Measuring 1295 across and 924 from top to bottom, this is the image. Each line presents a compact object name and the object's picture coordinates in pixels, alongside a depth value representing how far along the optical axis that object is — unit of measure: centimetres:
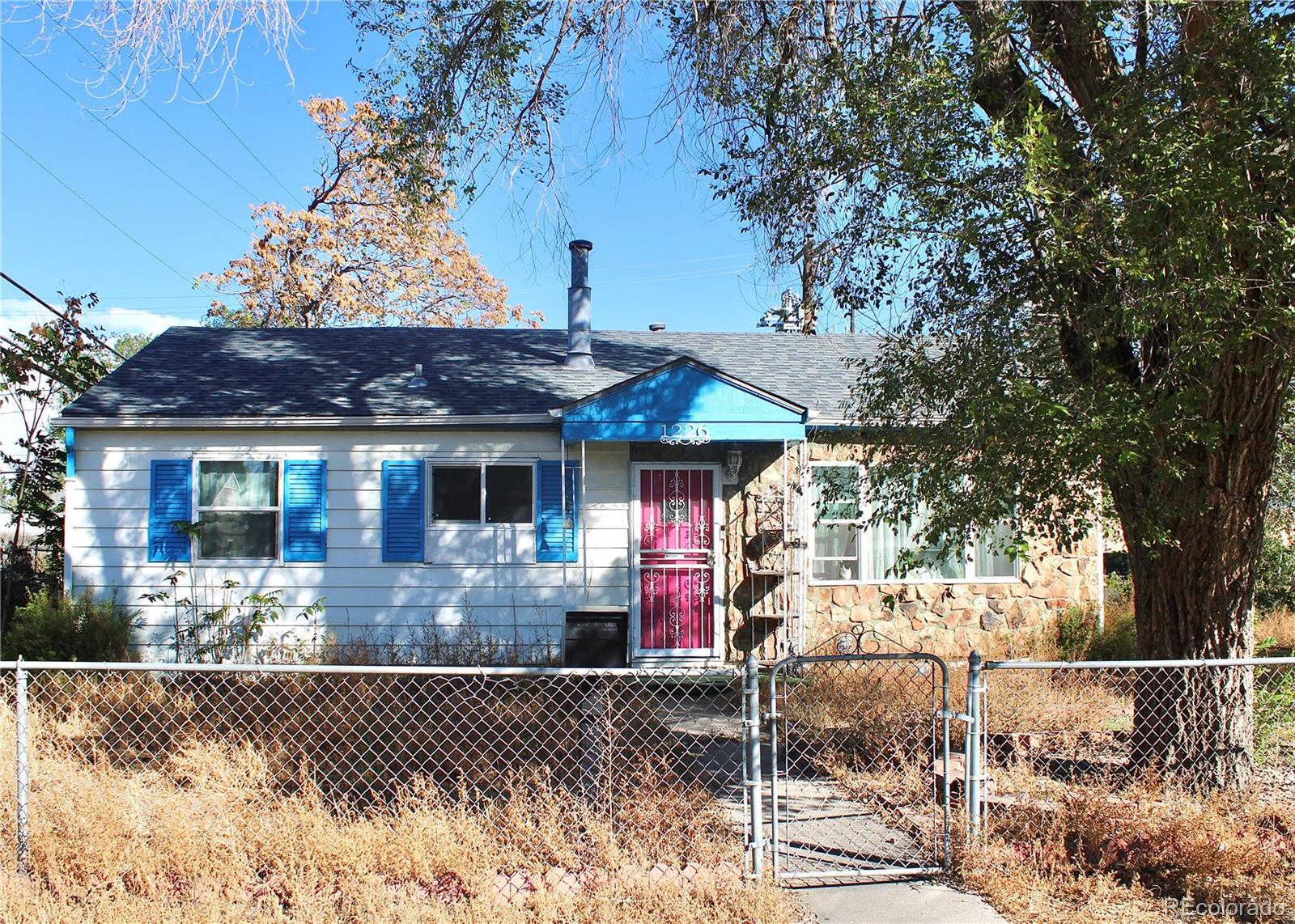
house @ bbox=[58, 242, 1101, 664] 997
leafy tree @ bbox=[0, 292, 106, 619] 1109
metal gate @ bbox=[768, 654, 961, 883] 466
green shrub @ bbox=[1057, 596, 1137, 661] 1017
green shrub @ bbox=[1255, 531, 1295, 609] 1196
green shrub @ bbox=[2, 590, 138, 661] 898
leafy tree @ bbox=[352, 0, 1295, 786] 441
